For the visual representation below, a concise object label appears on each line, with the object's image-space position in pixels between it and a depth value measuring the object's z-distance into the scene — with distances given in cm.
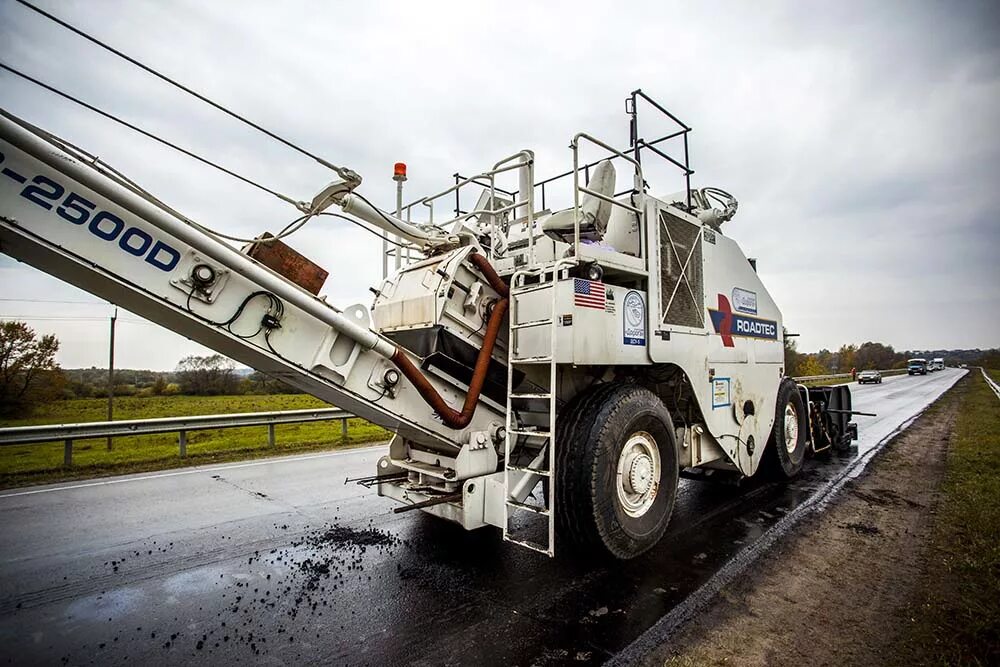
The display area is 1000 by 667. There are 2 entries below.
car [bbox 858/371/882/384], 3795
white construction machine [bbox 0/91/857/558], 293
